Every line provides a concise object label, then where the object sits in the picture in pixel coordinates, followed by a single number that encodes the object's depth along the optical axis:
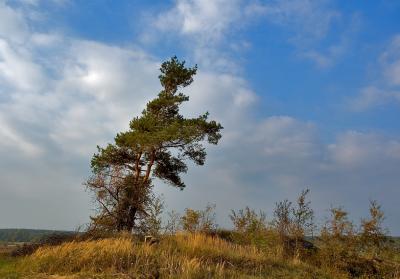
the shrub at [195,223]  29.19
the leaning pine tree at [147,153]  28.81
